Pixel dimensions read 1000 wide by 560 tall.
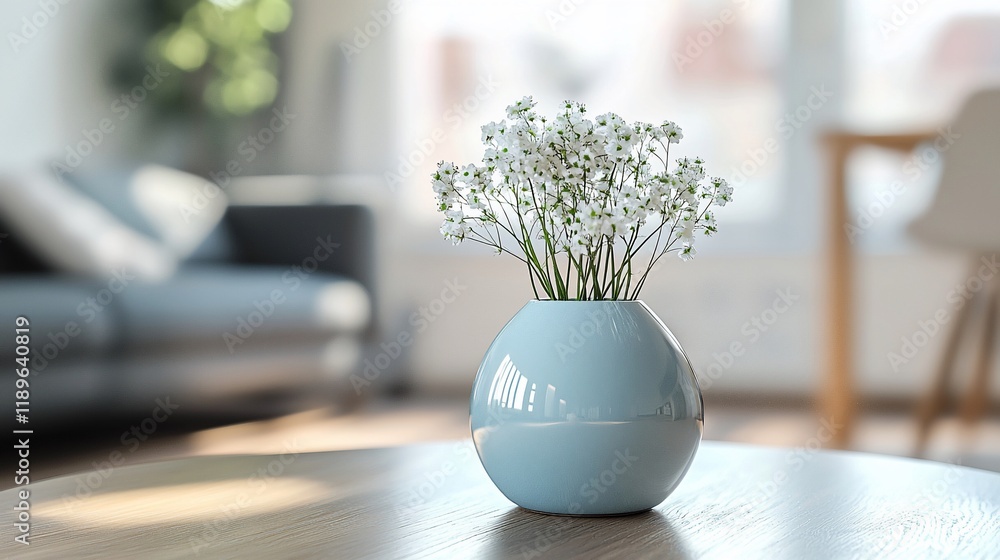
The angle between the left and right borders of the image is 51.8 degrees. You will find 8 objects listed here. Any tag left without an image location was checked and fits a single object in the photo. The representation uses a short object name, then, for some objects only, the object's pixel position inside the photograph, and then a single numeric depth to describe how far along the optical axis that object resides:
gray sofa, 2.15
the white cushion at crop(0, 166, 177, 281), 2.41
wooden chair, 2.38
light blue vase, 0.75
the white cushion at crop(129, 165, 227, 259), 2.84
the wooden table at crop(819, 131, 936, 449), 2.60
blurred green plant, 3.32
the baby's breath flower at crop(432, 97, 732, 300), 0.76
